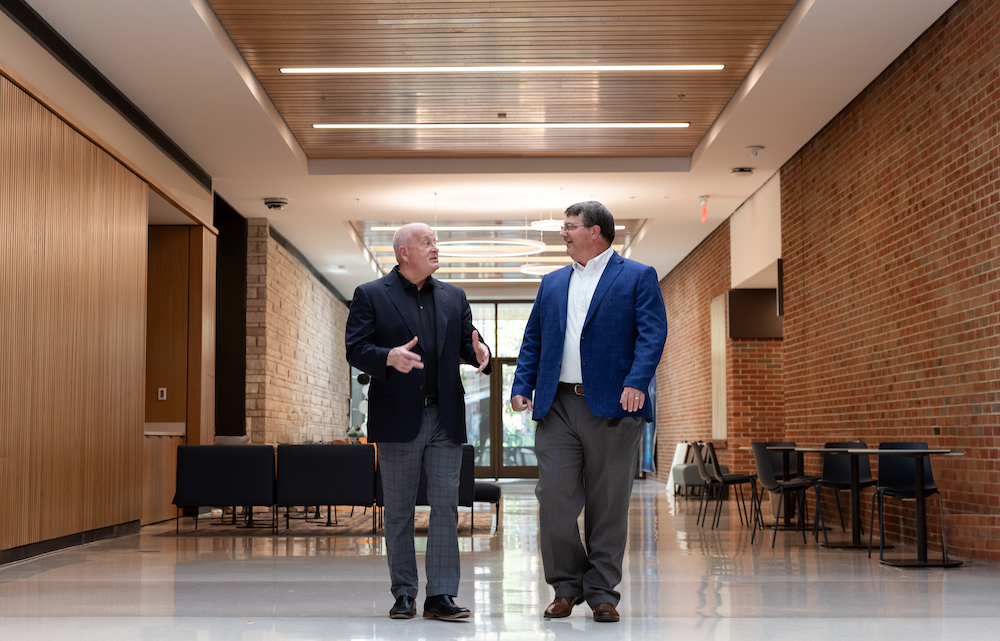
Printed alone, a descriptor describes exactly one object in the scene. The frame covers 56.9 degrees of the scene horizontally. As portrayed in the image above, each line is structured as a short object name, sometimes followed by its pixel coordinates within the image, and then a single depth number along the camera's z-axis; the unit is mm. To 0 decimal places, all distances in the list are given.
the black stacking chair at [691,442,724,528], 8984
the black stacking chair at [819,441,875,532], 7164
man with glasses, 3482
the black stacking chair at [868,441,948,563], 5969
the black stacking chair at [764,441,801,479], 9172
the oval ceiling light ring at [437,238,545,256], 12570
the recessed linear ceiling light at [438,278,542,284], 17708
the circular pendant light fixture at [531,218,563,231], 10773
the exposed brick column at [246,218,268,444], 11758
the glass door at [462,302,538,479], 19812
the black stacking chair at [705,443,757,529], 8461
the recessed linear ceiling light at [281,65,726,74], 7586
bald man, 3467
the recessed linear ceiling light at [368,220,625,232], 13327
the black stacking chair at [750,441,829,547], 7121
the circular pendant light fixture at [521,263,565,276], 13227
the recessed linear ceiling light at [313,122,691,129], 8969
